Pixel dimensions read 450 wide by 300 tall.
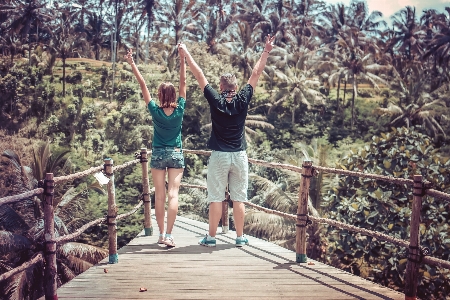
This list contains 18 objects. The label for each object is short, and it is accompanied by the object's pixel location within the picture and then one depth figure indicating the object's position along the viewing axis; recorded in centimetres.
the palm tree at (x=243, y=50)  3694
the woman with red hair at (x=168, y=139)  461
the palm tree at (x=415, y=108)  3294
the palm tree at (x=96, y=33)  4977
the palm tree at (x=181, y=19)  4381
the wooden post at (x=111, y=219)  455
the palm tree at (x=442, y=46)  4009
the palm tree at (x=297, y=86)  3756
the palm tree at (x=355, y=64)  3888
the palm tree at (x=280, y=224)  1643
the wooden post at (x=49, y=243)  341
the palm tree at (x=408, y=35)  4656
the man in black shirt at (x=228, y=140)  444
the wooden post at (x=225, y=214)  595
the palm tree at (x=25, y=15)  4431
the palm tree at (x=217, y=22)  4299
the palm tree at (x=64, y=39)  4251
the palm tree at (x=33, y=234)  1374
